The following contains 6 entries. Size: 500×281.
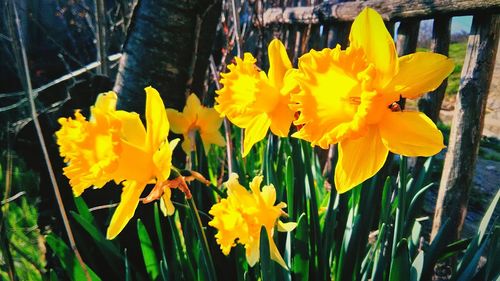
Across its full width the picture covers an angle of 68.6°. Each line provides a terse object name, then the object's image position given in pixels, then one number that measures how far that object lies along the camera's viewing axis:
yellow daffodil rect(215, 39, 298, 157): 0.22
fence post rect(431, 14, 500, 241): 0.39
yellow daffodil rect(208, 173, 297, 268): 0.22
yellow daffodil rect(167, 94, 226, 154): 0.36
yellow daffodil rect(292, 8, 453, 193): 0.17
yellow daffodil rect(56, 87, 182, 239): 0.21
